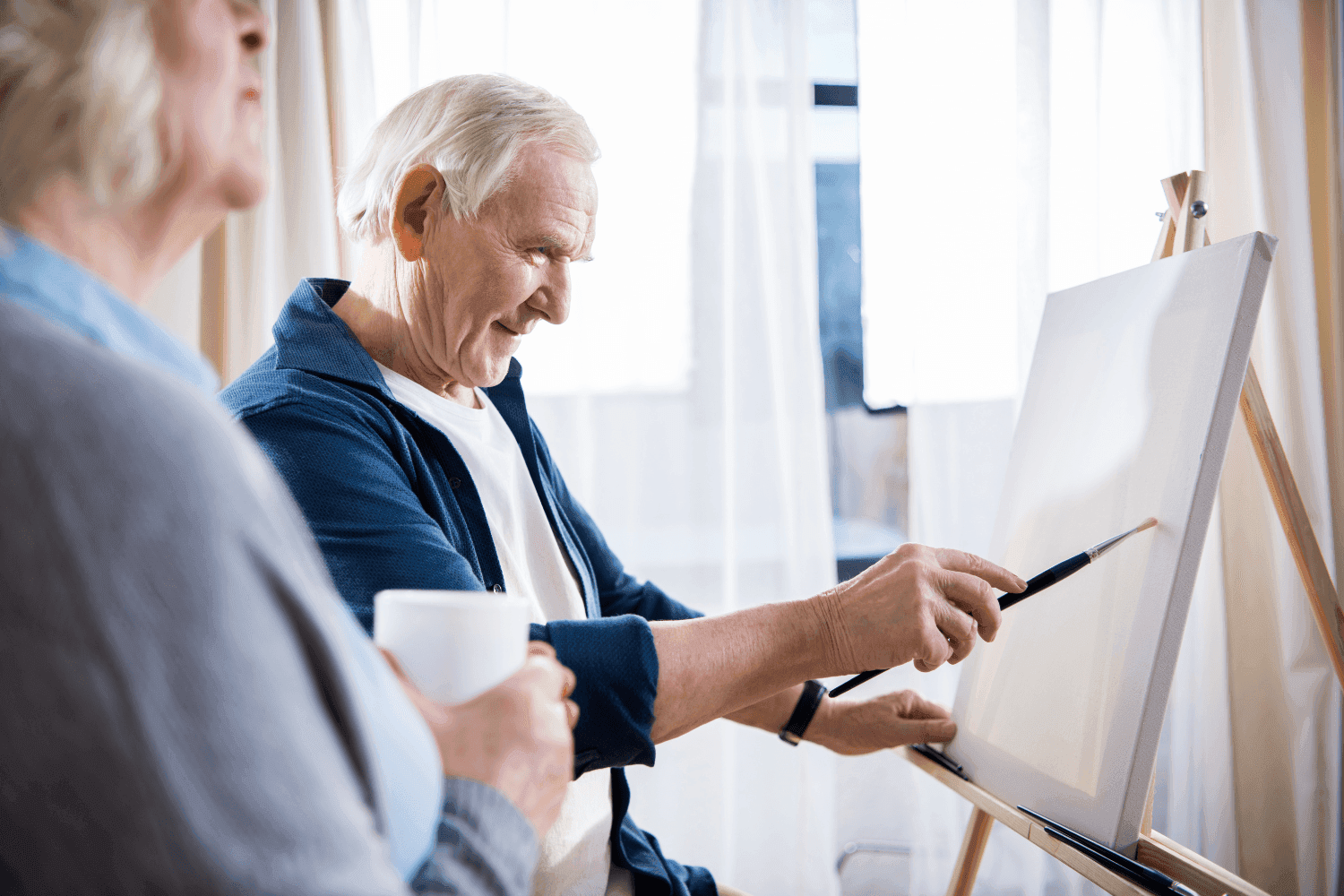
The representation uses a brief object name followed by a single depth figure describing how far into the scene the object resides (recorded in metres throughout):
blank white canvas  0.88
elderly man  0.75
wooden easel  1.08
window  1.98
